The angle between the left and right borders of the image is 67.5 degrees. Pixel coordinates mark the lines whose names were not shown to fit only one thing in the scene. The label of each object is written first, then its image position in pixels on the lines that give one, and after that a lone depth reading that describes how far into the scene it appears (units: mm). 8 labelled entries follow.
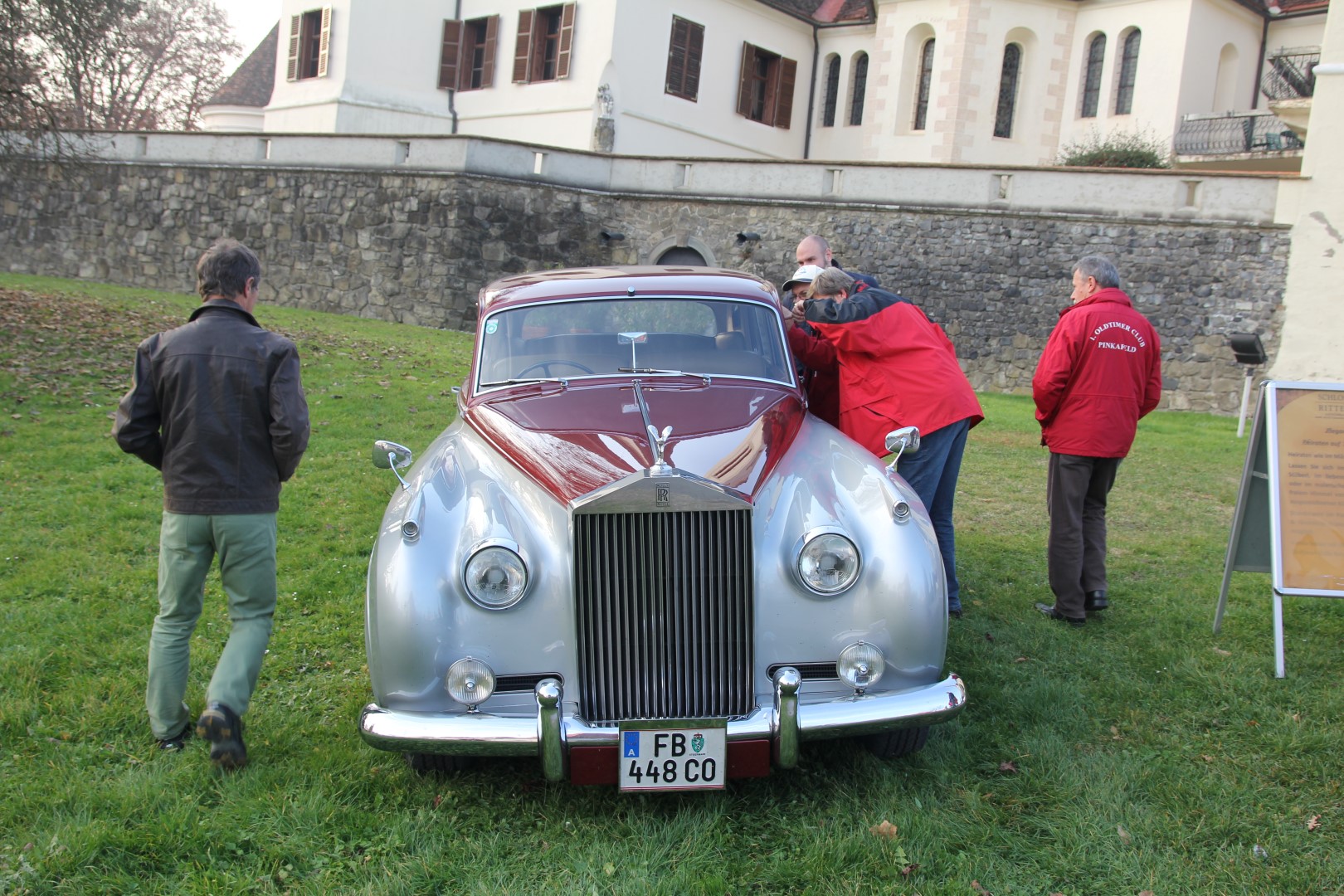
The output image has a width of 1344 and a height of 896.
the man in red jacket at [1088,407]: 5184
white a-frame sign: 4836
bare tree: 12359
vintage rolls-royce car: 3160
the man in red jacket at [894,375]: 5062
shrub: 24000
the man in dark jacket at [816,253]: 6266
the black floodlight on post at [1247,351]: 12742
